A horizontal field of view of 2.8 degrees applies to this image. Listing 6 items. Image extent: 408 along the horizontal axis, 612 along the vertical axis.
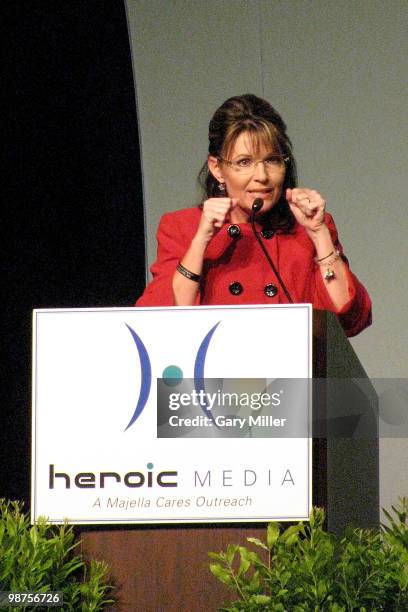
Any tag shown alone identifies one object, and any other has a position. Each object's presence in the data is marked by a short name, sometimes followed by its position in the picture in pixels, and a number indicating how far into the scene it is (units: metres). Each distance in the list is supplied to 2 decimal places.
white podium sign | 16.39
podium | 16.40
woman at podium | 17.15
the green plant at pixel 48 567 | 16.30
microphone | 17.11
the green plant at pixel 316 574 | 16.19
